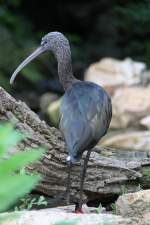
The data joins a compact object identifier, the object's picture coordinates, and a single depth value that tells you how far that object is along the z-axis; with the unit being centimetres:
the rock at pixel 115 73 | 2580
